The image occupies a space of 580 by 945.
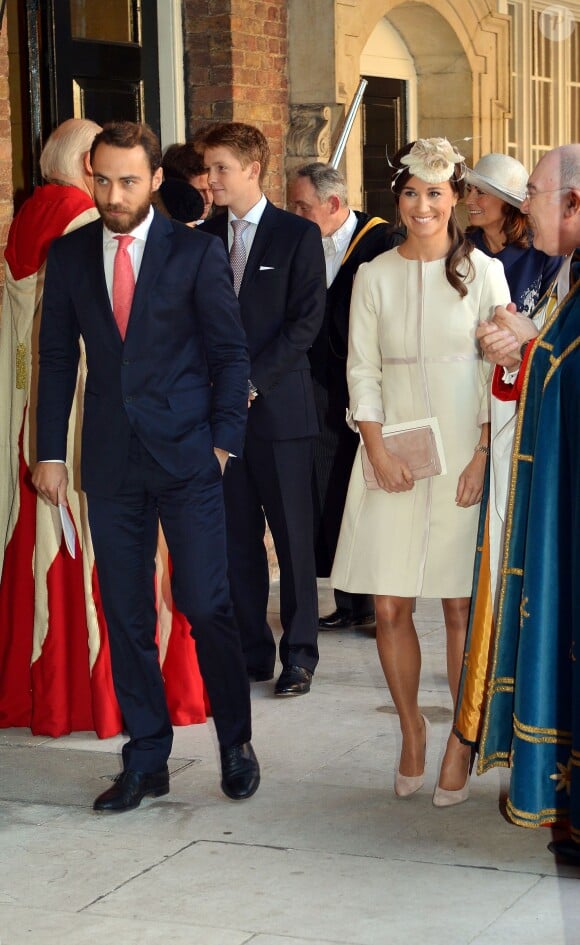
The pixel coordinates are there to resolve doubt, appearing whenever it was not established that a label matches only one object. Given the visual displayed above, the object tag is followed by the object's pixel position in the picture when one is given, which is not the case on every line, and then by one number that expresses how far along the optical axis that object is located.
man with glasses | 7.19
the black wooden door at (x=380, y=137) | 17.37
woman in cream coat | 8.43
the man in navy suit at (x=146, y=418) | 8.28
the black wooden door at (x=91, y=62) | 13.36
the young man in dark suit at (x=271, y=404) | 10.79
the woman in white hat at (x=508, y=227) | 11.17
